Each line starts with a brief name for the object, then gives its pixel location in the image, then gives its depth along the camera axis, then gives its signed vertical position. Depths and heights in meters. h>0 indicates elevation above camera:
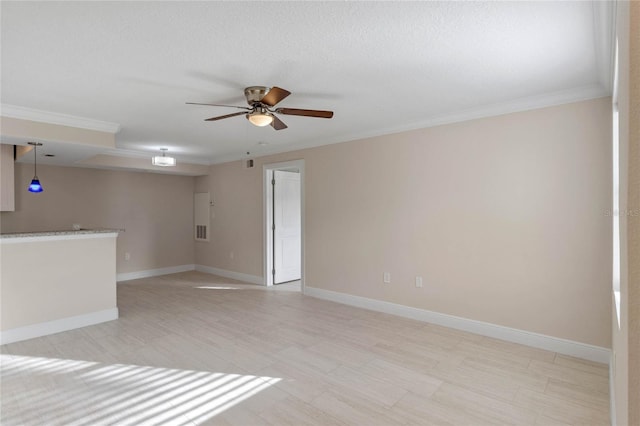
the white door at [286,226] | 6.15 -0.26
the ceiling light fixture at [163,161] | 5.24 +0.84
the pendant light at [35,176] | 3.89 +0.60
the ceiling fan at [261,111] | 2.77 +0.88
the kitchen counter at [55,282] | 3.54 -0.78
